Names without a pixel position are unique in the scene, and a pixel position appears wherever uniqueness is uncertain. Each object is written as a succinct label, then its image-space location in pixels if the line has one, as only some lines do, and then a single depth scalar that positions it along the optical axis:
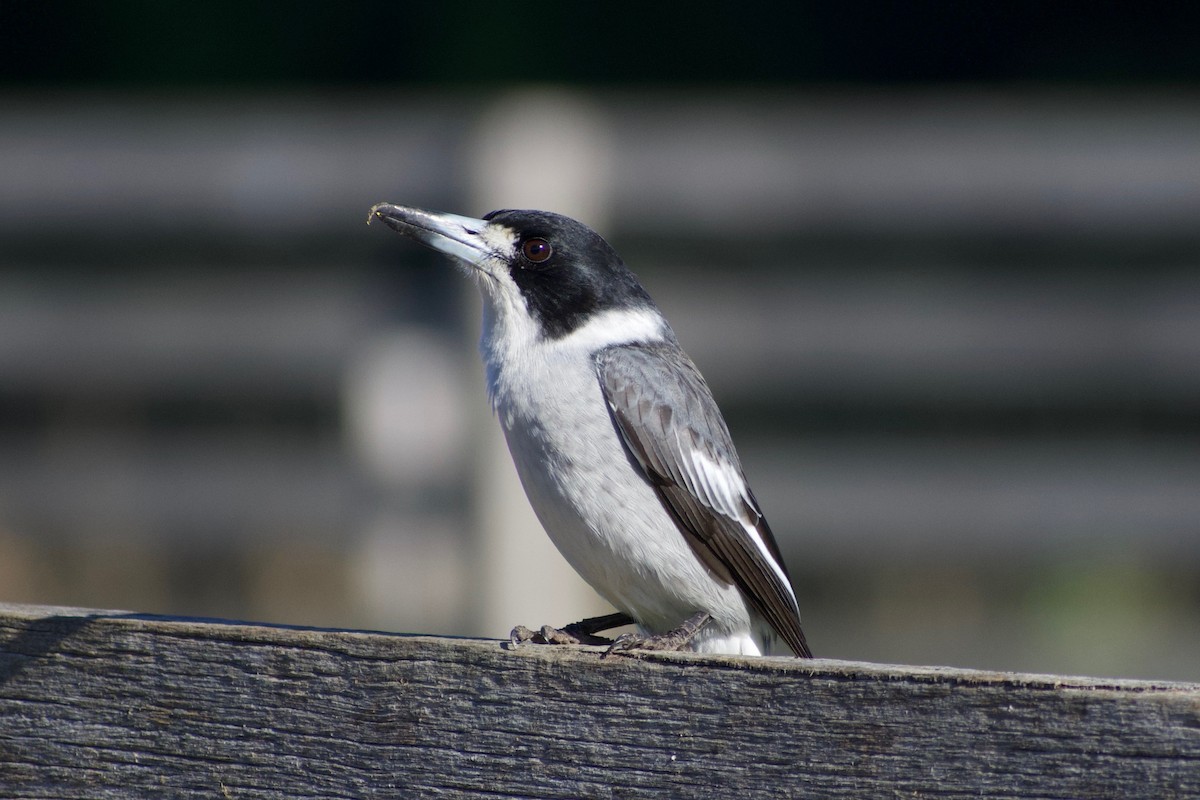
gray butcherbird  6.01
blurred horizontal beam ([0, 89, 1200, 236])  11.19
